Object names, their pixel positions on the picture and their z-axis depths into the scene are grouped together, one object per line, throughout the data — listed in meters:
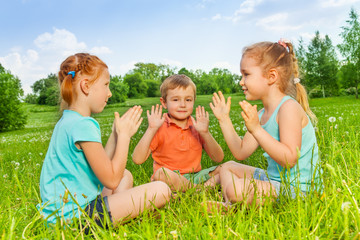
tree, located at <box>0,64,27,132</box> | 23.97
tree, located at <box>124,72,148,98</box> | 53.41
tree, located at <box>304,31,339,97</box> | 47.69
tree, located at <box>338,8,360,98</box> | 40.56
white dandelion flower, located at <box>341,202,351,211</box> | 1.73
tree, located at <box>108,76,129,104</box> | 44.47
